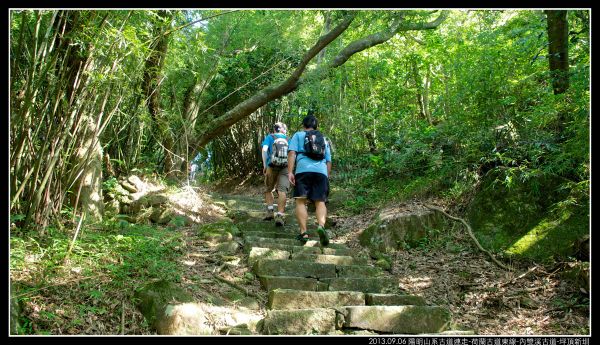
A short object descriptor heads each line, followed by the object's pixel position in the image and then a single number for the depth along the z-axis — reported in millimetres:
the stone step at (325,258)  4598
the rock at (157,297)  3225
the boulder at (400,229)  5227
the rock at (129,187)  6004
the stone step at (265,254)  4512
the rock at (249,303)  3684
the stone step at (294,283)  4016
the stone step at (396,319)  3299
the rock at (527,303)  3615
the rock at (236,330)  3100
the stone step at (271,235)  5461
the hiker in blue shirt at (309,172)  4871
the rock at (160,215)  5684
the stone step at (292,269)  4242
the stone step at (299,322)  3195
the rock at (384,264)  4789
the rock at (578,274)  3470
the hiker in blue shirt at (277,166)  5824
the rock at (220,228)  5318
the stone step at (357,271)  4375
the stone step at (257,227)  5814
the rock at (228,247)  4854
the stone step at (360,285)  4059
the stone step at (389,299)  3688
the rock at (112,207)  5502
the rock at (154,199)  5770
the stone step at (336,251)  4902
